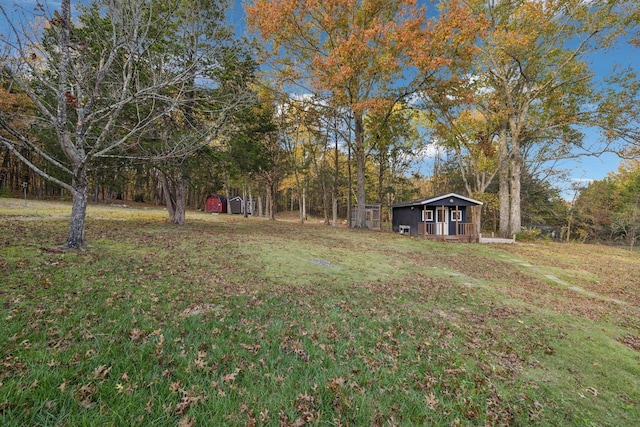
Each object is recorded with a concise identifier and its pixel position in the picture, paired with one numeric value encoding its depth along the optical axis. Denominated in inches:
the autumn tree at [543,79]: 612.3
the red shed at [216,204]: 1536.7
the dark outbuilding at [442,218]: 727.7
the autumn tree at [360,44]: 552.7
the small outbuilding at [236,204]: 1592.2
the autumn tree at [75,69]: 222.7
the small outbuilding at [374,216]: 925.2
